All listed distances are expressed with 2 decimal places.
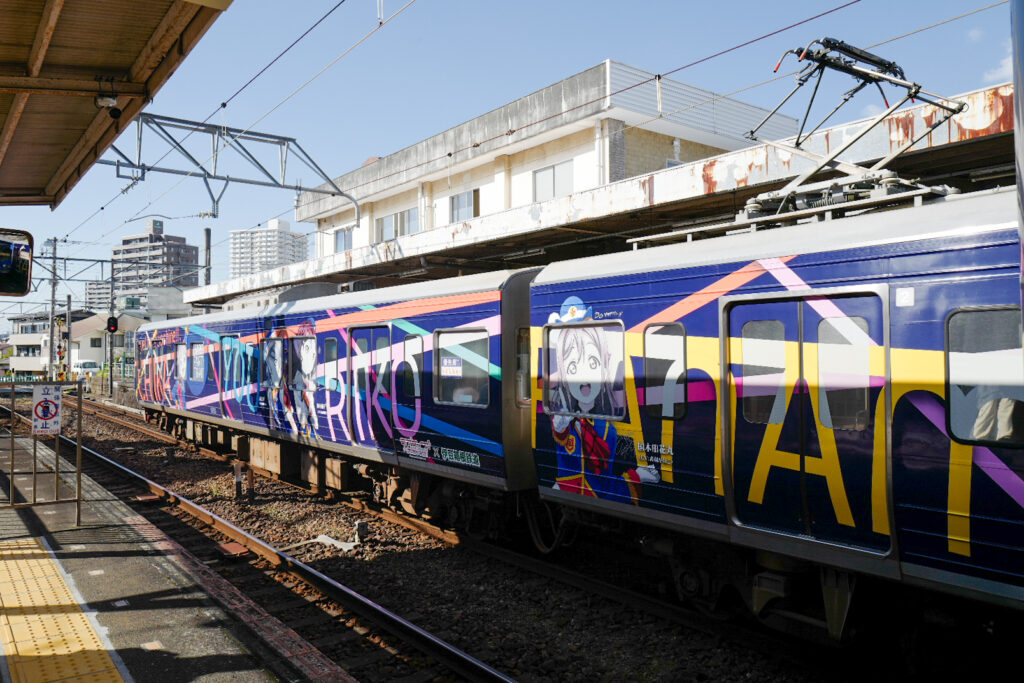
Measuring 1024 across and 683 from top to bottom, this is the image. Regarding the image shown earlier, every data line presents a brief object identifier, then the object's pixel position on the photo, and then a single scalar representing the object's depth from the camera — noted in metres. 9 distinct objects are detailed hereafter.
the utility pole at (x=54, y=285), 38.16
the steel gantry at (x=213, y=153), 15.73
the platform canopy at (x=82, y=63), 5.92
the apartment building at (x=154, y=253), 151.62
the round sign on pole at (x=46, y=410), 10.59
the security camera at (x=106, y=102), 7.00
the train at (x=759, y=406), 4.71
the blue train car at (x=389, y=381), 8.66
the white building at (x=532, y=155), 18.94
